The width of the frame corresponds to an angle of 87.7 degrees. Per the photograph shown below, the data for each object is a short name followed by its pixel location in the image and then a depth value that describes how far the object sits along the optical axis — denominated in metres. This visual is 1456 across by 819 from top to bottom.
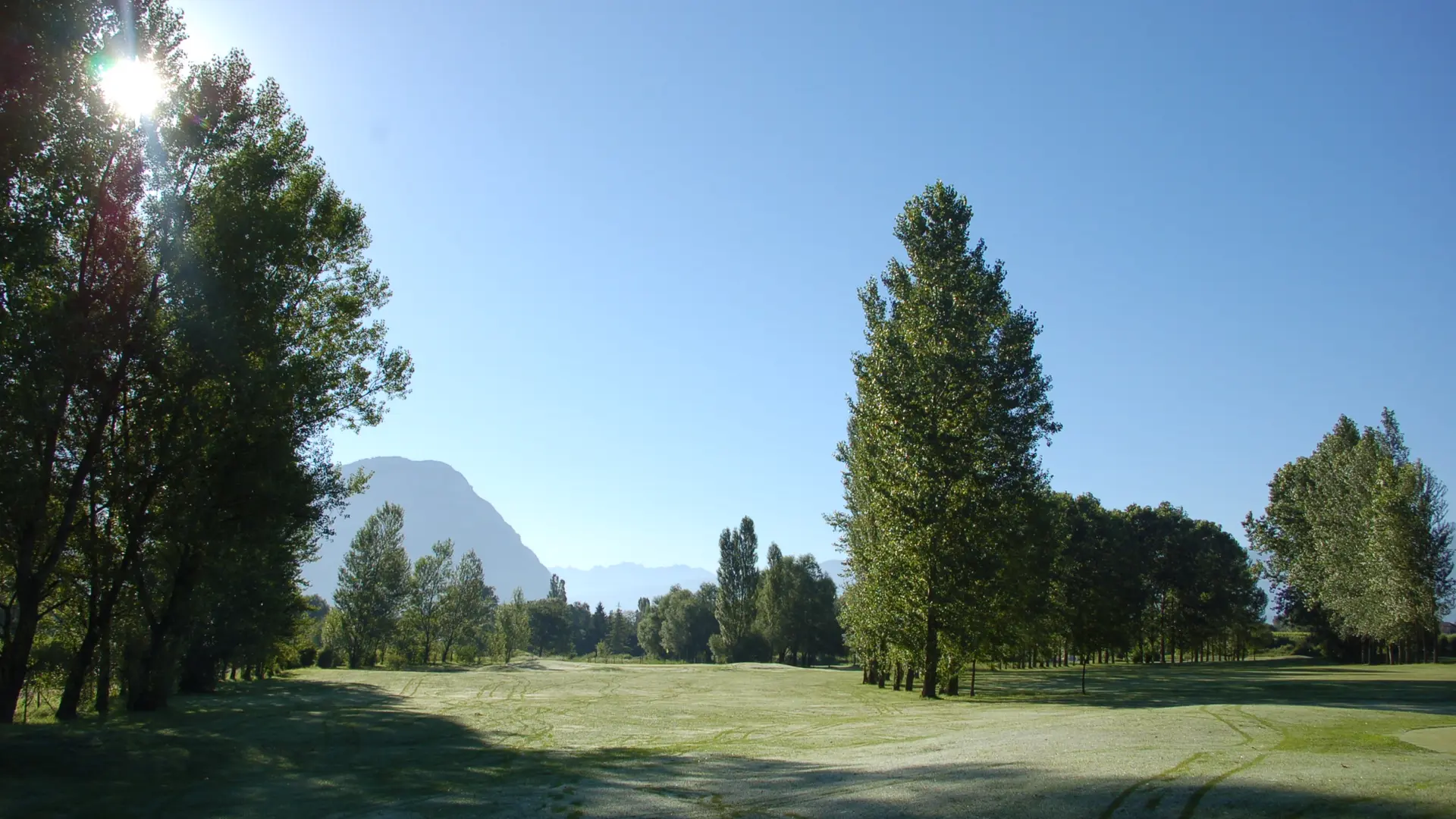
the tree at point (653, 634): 140.25
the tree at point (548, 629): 164.12
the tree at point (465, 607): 100.12
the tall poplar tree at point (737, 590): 99.88
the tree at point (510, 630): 113.06
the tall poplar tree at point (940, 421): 32.44
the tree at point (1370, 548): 56.94
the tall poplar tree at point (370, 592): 80.75
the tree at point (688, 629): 128.62
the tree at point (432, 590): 95.91
